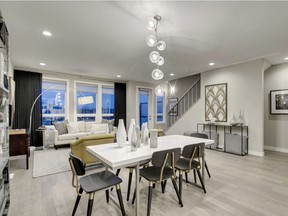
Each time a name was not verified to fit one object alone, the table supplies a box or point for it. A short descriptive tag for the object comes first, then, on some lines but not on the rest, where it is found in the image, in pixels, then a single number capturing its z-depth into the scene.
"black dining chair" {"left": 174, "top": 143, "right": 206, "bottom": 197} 2.23
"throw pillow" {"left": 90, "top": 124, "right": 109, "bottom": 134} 5.71
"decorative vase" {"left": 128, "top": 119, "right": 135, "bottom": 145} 2.32
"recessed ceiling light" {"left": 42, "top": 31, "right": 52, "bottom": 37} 2.85
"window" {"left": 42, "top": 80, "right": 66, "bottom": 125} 5.73
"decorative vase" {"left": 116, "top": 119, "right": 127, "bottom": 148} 2.25
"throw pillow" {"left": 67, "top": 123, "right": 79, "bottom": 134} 5.50
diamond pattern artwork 5.11
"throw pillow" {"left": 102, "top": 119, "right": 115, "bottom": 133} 6.16
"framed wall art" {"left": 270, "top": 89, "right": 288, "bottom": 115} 4.71
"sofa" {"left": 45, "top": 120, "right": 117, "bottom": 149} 5.14
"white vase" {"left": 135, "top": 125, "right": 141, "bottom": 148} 2.18
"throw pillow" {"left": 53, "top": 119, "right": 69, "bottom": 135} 5.31
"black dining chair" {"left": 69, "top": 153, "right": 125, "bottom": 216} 1.67
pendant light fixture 2.32
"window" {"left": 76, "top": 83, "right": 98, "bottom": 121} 6.38
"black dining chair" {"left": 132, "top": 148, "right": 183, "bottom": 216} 1.85
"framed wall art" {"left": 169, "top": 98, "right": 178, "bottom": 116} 7.86
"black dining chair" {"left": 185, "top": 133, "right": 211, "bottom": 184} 3.21
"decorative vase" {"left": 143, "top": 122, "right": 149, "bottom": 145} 2.48
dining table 1.70
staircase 7.15
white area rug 3.37
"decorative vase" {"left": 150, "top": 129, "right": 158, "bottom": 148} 2.29
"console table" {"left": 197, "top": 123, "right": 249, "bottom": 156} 4.51
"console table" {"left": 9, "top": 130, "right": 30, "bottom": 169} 3.39
